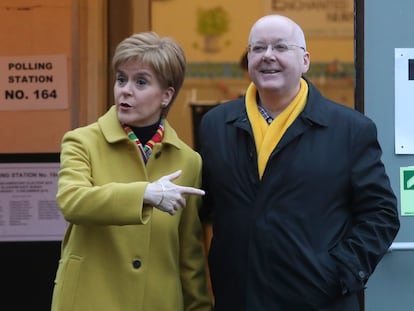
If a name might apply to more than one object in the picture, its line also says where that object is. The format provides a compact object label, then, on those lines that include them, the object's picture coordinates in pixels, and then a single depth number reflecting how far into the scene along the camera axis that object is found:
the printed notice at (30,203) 9.98
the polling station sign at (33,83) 9.99
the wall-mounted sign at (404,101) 7.46
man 5.75
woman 5.72
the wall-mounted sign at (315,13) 10.55
